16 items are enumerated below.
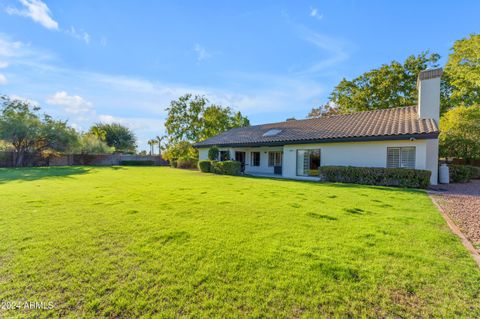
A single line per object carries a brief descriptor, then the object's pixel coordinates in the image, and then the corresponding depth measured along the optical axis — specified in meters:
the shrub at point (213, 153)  19.48
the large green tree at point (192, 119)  31.25
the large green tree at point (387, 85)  22.25
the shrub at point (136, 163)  30.70
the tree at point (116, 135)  46.59
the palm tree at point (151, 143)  52.58
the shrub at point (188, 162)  25.19
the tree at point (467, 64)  12.27
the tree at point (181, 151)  28.98
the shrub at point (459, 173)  13.27
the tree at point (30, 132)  22.60
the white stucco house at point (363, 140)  11.50
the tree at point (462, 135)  15.12
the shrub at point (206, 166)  19.00
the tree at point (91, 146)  29.49
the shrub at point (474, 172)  14.13
